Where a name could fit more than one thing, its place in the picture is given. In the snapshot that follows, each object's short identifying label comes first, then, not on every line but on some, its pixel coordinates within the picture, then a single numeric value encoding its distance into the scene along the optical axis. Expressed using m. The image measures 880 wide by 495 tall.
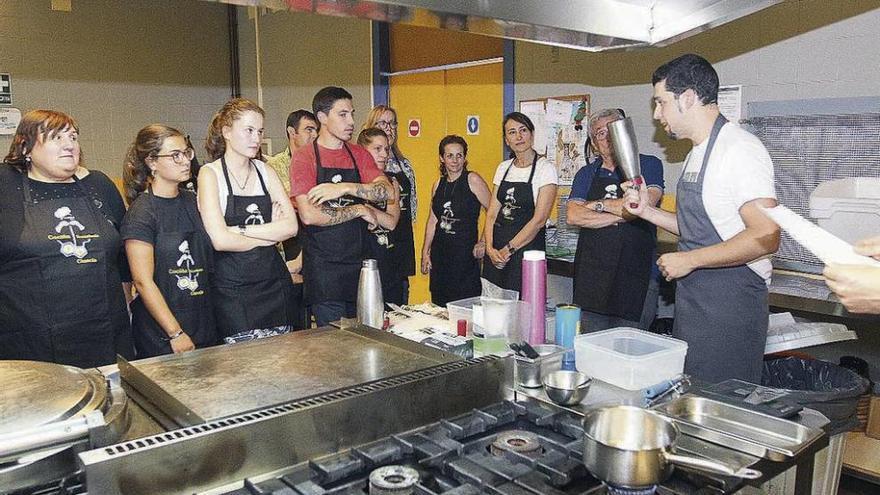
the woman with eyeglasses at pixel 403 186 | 4.02
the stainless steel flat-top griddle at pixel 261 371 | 1.34
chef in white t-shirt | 2.16
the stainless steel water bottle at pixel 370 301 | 2.01
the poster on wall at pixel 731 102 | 3.46
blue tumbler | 1.91
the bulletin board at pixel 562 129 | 4.20
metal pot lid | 1.12
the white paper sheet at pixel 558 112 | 4.27
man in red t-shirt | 3.22
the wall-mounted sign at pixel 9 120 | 5.29
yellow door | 4.83
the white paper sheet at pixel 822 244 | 1.23
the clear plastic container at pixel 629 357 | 1.62
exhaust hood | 1.33
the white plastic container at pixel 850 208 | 2.66
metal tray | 1.29
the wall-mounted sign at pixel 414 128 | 5.49
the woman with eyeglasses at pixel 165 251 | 2.57
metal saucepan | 1.06
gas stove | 1.12
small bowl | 1.48
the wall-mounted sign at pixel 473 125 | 4.95
